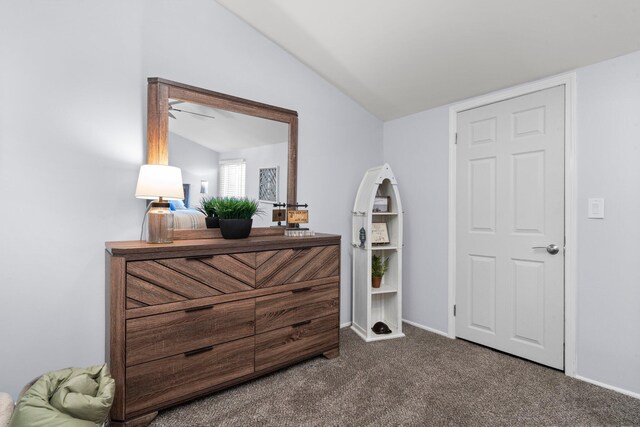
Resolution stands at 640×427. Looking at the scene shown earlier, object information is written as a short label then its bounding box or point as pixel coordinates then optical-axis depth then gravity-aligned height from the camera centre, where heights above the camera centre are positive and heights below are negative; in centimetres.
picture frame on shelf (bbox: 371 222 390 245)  298 -17
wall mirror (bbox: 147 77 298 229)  210 +52
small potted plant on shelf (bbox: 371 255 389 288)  302 -53
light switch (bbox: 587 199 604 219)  209 +5
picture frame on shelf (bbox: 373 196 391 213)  293 +11
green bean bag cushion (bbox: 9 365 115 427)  124 -79
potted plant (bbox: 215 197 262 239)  214 -1
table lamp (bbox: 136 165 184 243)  186 +12
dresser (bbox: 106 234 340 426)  162 -60
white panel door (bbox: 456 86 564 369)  230 -7
